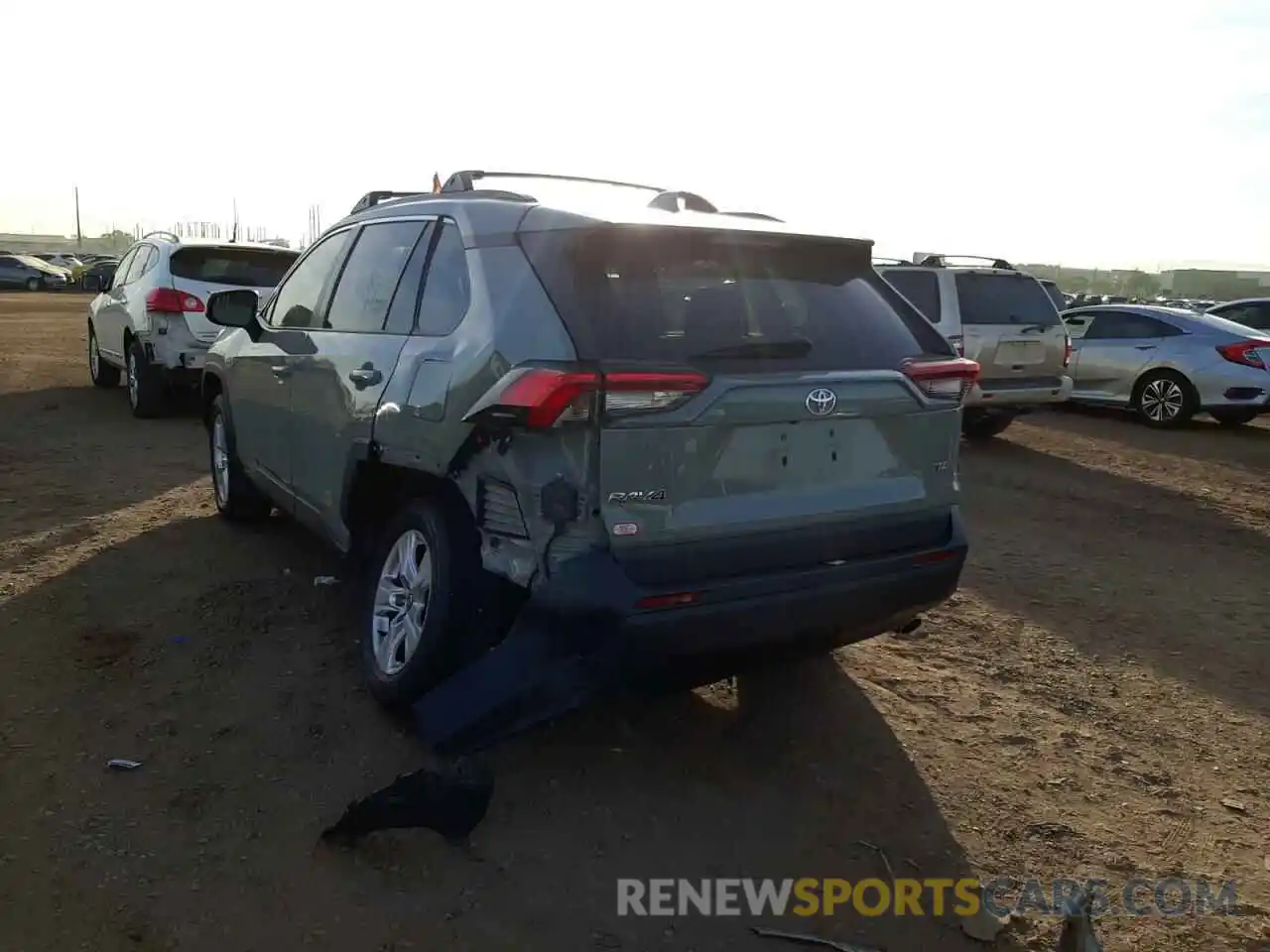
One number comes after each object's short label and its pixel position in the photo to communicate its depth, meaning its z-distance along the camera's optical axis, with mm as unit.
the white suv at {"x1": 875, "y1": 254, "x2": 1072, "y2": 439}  10023
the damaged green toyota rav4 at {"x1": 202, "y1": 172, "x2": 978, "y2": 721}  2965
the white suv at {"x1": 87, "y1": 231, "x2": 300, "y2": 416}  9883
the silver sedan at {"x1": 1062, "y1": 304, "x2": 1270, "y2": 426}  11930
